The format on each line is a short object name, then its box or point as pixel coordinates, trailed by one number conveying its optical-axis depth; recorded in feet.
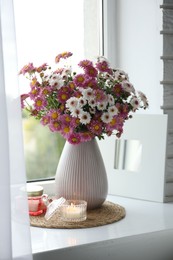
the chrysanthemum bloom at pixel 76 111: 6.02
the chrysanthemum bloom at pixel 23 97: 6.28
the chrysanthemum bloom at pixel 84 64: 6.19
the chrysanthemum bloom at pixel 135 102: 6.30
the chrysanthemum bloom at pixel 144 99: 6.39
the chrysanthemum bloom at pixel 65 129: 6.11
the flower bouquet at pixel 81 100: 6.07
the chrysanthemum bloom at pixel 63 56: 6.30
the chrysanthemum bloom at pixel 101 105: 6.07
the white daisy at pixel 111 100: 6.15
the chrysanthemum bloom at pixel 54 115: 6.11
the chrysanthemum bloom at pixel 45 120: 6.19
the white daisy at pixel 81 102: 6.01
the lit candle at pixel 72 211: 6.01
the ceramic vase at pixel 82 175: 6.37
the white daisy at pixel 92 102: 6.04
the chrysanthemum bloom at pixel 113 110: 6.11
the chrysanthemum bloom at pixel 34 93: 6.20
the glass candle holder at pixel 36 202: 6.30
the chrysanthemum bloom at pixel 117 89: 6.27
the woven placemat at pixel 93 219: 5.98
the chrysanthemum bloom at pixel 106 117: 6.11
